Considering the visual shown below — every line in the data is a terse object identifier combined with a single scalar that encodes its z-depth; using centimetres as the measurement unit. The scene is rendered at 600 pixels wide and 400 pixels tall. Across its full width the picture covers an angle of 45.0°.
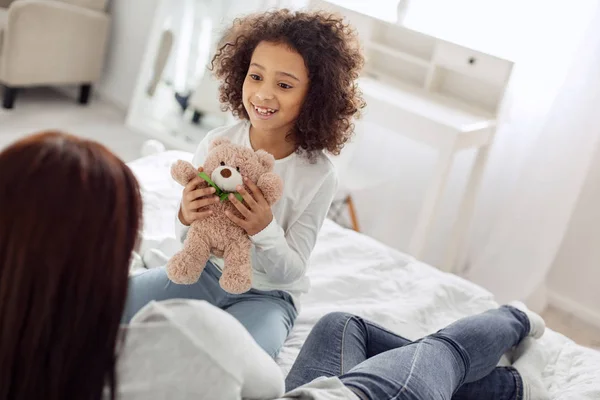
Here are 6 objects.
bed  146
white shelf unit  223
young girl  130
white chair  292
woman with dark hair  67
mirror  309
